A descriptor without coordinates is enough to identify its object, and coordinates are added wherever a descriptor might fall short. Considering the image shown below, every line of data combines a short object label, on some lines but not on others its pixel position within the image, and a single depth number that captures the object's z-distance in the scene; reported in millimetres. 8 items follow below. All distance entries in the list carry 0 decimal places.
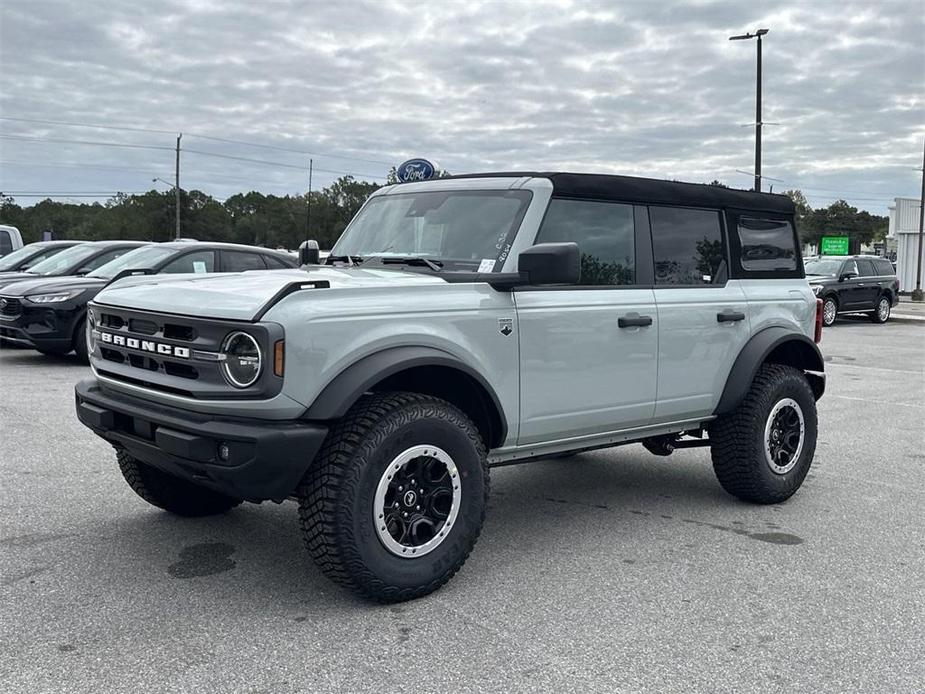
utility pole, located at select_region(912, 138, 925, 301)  36516
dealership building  40875
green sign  50531
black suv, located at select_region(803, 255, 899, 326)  22672
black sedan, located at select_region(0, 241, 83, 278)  14664
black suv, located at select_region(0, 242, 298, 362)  10891
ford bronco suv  3473
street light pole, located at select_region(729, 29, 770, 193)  28469
